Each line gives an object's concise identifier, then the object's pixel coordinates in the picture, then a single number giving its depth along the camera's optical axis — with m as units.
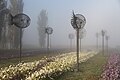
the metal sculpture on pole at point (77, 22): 10.55
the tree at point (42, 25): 40.67
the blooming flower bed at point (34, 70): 6.35
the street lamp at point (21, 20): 10.84
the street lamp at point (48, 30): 20.24
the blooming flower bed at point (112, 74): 5.95
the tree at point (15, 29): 29.01
